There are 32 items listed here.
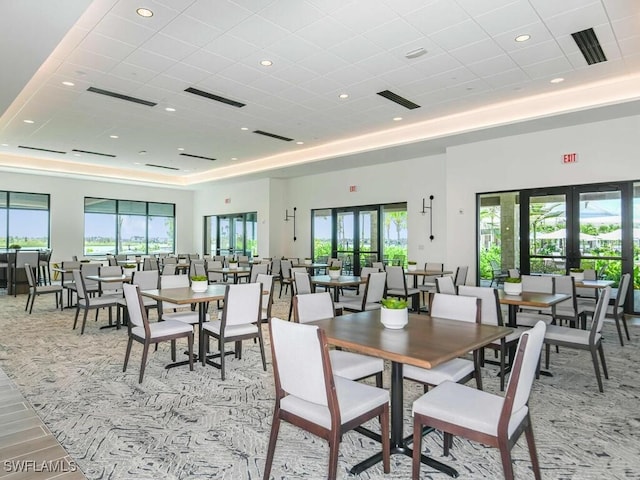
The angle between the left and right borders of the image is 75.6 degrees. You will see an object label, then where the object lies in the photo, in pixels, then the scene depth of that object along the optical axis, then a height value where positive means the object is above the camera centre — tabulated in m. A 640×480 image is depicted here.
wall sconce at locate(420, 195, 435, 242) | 10.27 +0.69
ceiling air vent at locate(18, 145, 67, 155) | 10.46 +2.42
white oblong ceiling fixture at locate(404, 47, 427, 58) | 5.20 +2.44
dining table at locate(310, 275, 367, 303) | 6.22 -0.60
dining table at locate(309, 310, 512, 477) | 2.24 -0.59
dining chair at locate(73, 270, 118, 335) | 5.97 -0.87
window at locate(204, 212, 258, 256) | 14.67 +0.32
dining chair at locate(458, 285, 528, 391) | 3.82 -0.66
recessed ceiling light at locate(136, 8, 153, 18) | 4.29 +2.42
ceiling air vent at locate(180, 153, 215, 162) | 11.42 +2.44
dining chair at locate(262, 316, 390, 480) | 2.04 -0.84
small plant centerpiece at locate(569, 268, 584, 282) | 6.38 -0.47
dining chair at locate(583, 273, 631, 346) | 5.46 -0.83
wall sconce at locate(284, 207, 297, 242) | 13.96 +0.87
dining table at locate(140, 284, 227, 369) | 4.18 -0.58
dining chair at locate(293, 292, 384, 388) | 2.87 -0.84
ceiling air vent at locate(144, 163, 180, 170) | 12.96 +2.45
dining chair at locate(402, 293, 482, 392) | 2.79 -0.86
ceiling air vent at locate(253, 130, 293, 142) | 9.17 +2.46
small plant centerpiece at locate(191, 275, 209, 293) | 4.78 -0.48
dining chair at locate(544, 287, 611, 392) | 3.74 -0.87
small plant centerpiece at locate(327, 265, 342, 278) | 6.98 -0.50
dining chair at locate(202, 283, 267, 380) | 4.12 -0.80
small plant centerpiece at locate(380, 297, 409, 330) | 2.82 -0.49
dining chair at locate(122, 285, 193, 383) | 3.98 -0.88
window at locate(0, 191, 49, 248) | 12.78 +0.69
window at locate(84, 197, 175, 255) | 14.55 +0.56
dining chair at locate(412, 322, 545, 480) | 1.95 -0.86
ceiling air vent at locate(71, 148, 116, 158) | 10.98 +2.44
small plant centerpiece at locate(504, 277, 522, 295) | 4.62 -0.48
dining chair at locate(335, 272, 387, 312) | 5.54 -0.74
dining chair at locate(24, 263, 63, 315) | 7.79 -0.89
